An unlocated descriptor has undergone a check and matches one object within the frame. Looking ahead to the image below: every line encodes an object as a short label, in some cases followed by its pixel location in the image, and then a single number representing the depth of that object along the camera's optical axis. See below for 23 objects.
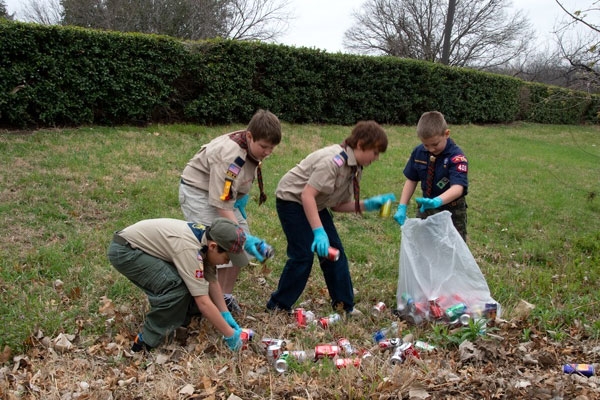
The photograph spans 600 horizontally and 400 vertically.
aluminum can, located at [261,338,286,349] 3.27
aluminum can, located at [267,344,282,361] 3.09
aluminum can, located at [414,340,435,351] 3.23
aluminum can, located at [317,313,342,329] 3.66
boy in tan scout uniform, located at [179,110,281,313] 3.35
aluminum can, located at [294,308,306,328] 3.66
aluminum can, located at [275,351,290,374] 2.94
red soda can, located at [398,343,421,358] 3.14
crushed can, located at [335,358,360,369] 2.91
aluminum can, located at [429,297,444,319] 3.64
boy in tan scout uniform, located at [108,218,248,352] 2.97
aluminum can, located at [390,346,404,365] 3.05
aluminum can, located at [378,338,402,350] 3.31
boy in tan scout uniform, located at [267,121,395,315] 3.38
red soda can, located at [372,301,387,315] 3.97
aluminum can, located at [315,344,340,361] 3.10
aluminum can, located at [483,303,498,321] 3.56
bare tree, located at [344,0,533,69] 30.83
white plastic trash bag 3.63
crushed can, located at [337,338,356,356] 3.20
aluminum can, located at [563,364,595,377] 2.96
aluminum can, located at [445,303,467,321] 3.57
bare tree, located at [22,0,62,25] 23.89
